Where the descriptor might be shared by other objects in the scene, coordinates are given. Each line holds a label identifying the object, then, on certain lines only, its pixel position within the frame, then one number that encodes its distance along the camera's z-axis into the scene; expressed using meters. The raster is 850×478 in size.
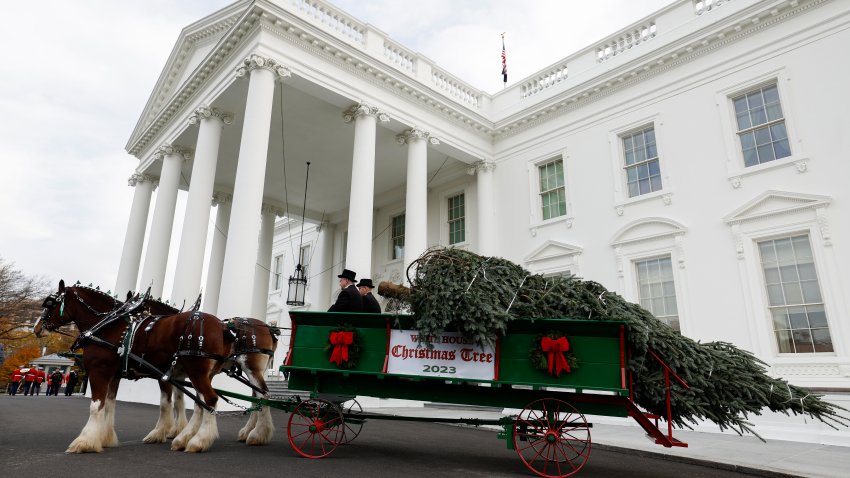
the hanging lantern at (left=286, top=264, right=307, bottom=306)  15.89
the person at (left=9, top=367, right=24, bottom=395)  19.89
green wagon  4.62
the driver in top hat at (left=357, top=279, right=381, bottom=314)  5.77
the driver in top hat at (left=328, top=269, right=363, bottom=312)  5.60
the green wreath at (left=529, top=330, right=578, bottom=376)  4.59
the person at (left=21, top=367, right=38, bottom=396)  20.34
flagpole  19.34
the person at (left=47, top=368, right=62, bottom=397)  20.45
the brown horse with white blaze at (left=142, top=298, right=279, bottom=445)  5.89
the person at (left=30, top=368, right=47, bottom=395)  21.16
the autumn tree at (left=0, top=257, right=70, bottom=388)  28.52
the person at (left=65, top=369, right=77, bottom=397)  19.41
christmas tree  4.47
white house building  9.75
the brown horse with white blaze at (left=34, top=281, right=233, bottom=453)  5.25
